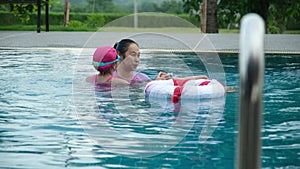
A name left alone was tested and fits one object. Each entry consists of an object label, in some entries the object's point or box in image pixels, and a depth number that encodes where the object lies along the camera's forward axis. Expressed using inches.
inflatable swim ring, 199.6
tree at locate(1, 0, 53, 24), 637.3
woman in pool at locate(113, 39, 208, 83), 234.1
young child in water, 229.3
